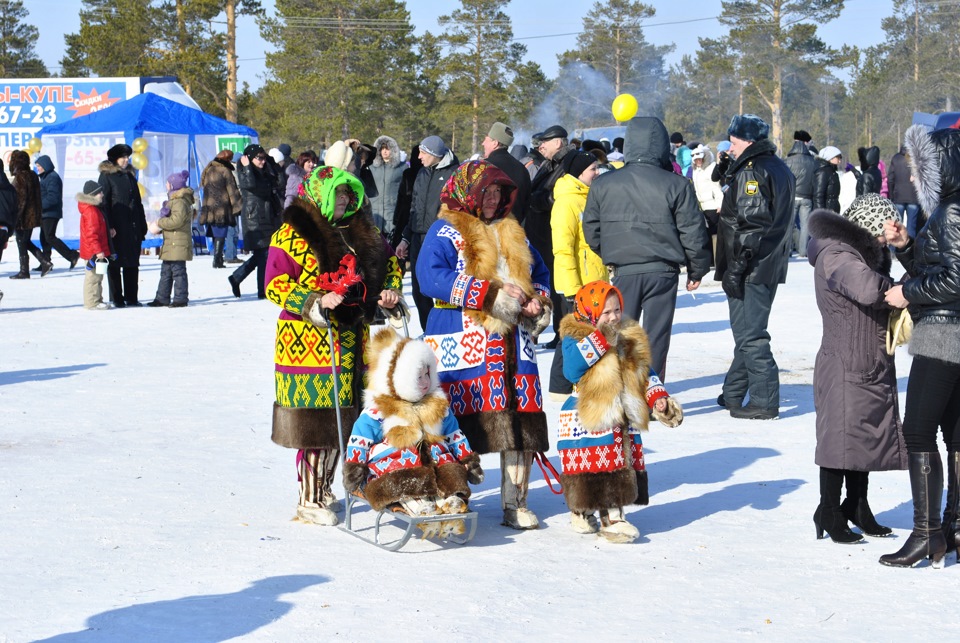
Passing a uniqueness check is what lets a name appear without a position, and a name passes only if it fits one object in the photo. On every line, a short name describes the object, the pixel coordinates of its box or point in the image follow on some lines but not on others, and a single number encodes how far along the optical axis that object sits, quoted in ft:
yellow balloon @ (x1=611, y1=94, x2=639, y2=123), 71.46
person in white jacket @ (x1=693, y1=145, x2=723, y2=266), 55.83
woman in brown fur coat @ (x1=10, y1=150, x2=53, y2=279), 58.70
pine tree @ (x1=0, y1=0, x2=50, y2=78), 209.77
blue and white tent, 76.95
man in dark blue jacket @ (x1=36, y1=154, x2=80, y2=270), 64.18
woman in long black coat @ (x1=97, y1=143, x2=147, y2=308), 48.24
